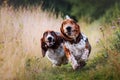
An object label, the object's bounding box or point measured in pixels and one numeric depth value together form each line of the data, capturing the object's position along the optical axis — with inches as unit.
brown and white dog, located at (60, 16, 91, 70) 315.9
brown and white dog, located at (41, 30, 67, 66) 318.0
